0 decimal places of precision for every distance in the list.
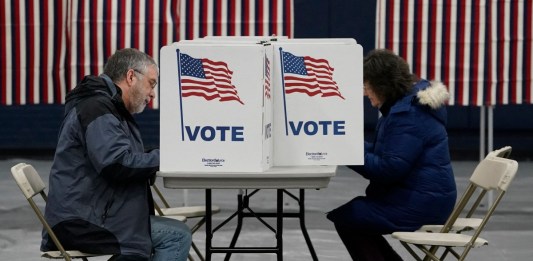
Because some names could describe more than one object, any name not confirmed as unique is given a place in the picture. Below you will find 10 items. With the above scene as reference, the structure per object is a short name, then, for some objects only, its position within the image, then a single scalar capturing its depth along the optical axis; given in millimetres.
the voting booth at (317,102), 7102
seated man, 7146
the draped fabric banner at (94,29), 13671
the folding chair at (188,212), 8939
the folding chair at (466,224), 8356
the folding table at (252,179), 6829
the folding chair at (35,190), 7247
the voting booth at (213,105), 6747
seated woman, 8223
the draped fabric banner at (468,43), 13696
